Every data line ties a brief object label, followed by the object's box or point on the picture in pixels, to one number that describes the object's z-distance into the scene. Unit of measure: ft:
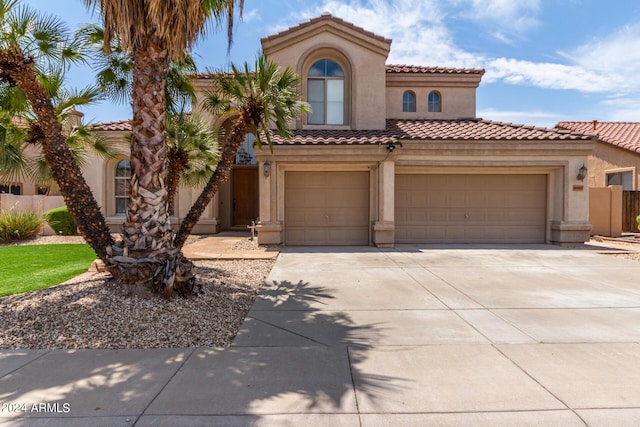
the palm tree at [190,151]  26.53
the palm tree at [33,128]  21.65
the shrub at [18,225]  46.93
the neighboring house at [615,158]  63.93
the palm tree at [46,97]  19.04
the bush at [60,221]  49.65
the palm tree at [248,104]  24.07
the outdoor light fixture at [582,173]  42.52
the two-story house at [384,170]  41.68
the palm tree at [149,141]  18.93
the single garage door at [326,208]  43.75
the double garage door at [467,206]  45.29
